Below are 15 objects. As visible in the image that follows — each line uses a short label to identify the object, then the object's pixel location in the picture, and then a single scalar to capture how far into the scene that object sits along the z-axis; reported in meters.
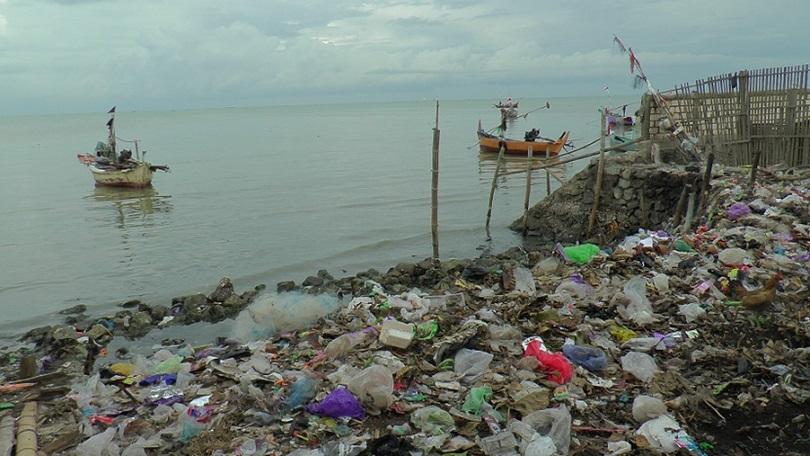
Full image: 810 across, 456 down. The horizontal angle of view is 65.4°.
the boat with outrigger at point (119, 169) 25.66
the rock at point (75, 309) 10.50
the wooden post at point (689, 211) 10.04
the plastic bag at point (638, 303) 6.07
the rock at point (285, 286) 10.98
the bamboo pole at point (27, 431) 3.86
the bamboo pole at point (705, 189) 10.09
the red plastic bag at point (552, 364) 4.86
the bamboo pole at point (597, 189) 12.58
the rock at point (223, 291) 10.04
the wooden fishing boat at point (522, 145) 31.89
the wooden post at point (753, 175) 9.67
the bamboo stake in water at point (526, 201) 14.21
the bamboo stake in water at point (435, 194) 11.28
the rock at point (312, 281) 10.99
